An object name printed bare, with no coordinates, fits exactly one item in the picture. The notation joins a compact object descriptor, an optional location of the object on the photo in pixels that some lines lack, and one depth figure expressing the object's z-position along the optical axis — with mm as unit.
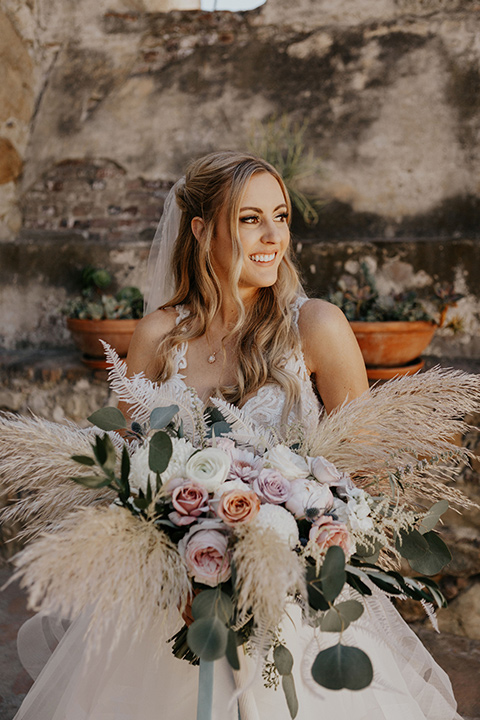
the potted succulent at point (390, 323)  3271
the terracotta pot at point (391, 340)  3252
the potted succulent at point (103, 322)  3637
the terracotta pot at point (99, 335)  3629
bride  1528
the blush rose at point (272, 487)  1142
